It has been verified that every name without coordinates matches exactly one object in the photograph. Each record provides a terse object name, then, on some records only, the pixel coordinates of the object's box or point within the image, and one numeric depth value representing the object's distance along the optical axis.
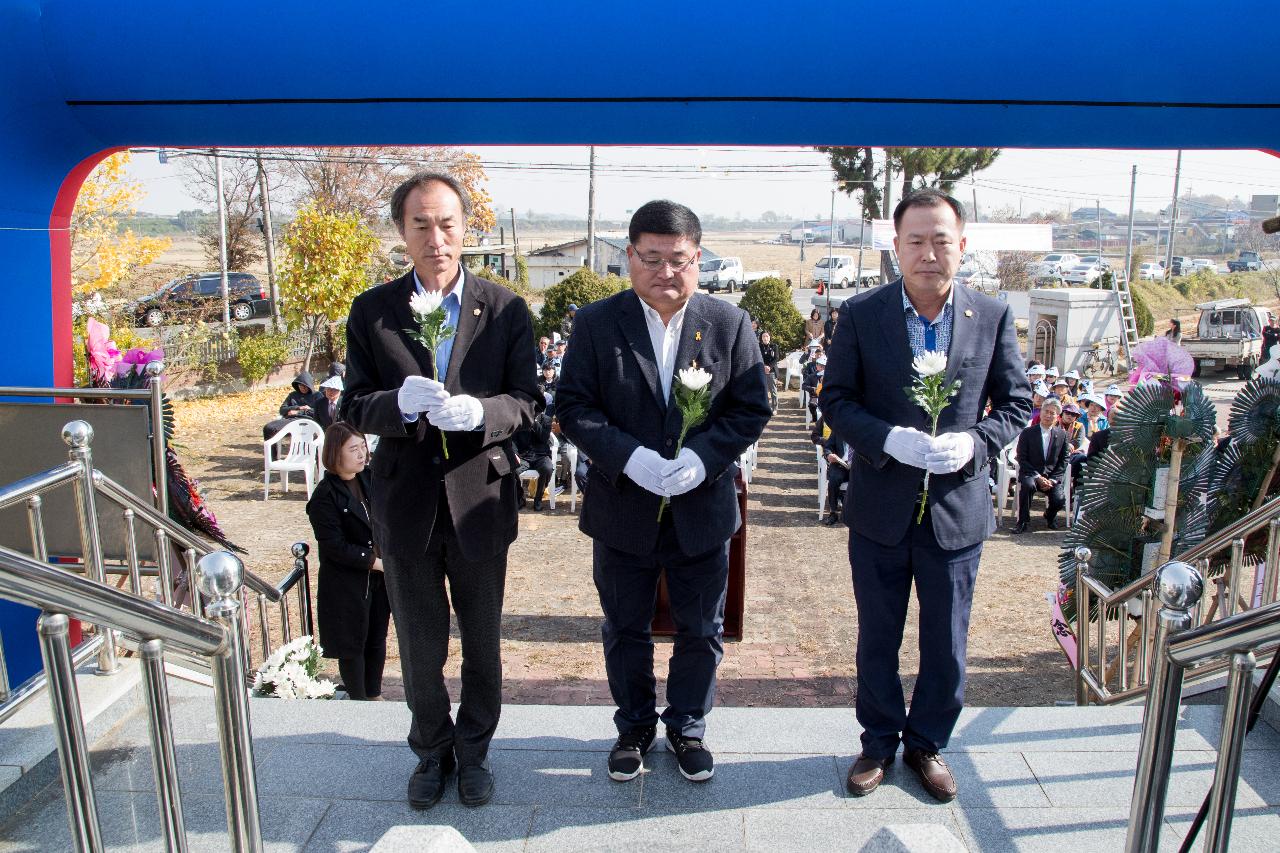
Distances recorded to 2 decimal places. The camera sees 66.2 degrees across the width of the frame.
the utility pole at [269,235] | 24.33
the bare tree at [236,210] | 30.19
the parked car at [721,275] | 42.28
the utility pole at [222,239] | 22.11
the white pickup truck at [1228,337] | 23.72
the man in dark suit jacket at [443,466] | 3.01
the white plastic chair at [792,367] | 20.80
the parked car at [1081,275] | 37.90
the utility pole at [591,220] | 30.38
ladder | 23.75
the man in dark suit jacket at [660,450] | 3.04
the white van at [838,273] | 44.25
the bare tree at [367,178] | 29.97
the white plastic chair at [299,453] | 11.85
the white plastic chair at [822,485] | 11.35
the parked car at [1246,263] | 46.62
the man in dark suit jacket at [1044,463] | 11.05
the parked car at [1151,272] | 40.19
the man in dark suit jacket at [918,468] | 3.06
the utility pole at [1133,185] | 33.37
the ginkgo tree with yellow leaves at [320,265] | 17.66
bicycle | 23.78
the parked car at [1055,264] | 41.60
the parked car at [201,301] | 23.91
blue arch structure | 3.47
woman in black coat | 5.04
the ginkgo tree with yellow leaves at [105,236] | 14.64
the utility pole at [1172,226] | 34.09
